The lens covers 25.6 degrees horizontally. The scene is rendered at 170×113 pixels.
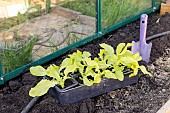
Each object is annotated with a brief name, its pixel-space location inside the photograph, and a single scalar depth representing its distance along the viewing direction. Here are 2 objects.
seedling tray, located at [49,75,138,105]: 2.57
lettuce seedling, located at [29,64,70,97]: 2.52
